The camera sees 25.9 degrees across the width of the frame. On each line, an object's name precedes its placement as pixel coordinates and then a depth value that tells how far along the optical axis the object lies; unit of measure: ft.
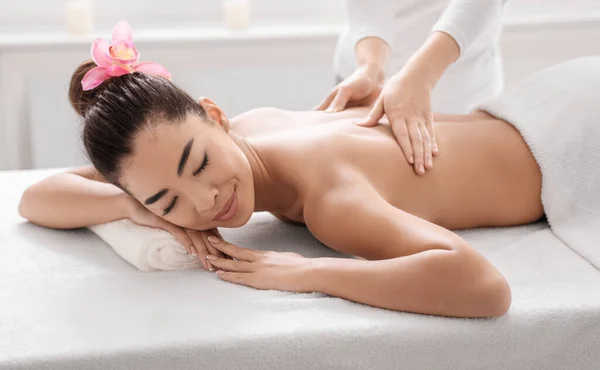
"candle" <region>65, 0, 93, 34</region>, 9.02
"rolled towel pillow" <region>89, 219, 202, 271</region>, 5.91
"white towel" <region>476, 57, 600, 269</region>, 6.18
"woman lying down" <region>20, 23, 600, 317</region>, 5.42
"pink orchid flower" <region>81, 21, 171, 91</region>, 5.78
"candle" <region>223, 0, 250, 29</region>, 9.16
